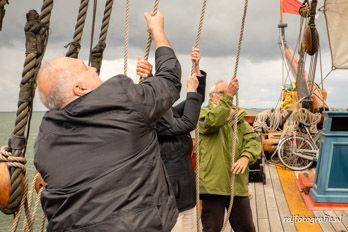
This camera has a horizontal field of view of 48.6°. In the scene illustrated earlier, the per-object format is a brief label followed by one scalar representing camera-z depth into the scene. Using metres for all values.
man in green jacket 3.12
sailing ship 1.89
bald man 1.33
